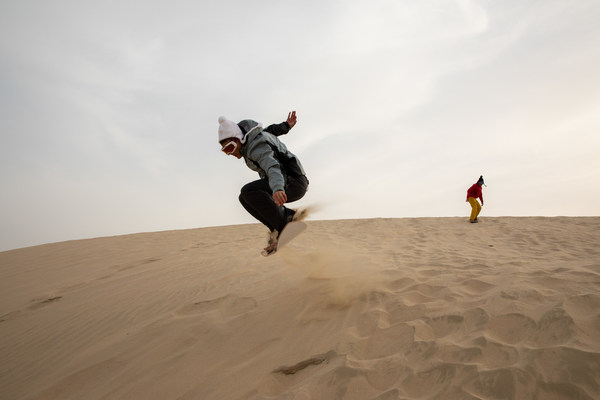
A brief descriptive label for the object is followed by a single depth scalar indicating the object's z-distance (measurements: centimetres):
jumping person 309
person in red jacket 1095
